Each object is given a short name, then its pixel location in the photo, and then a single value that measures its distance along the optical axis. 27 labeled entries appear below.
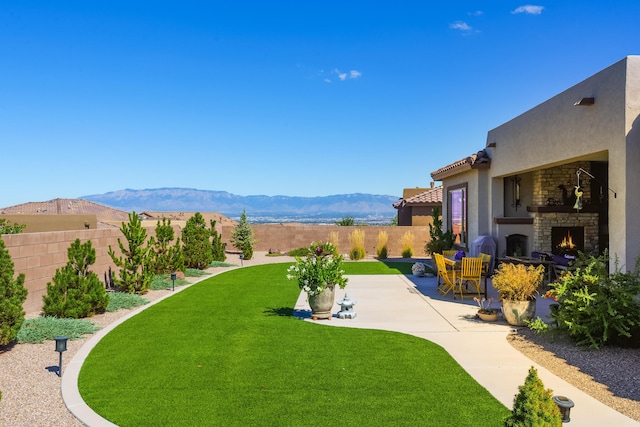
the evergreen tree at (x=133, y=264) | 12.86
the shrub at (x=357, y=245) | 23.16
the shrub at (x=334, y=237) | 24.93
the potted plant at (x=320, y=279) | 9.28
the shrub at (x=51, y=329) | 8.02
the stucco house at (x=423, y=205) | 27.91
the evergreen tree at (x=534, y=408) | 3.07
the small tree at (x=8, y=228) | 16.45
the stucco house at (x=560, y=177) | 8.31
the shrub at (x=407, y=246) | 23.58
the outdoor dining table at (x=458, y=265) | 12.13
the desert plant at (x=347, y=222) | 33.81
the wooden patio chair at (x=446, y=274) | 11.91
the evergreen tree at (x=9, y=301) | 7.23
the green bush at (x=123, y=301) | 11.04
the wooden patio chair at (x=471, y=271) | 11.48
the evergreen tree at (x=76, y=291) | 9.60
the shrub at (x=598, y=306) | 7.11
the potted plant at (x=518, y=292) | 8.66
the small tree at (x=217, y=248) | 21.61
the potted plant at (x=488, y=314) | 9.09
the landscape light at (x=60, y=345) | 6.33
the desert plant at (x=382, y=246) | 23.67
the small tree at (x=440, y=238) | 18.80
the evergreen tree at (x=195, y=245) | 18.56
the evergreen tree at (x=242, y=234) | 24.70
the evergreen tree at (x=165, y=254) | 15.59
